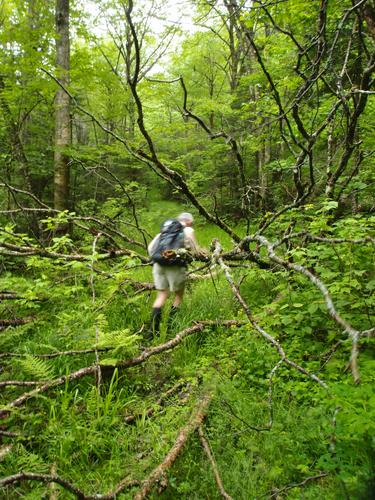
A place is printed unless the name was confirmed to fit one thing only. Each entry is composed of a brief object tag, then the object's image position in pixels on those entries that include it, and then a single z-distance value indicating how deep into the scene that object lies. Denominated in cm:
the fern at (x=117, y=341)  352
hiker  492
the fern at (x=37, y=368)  334
